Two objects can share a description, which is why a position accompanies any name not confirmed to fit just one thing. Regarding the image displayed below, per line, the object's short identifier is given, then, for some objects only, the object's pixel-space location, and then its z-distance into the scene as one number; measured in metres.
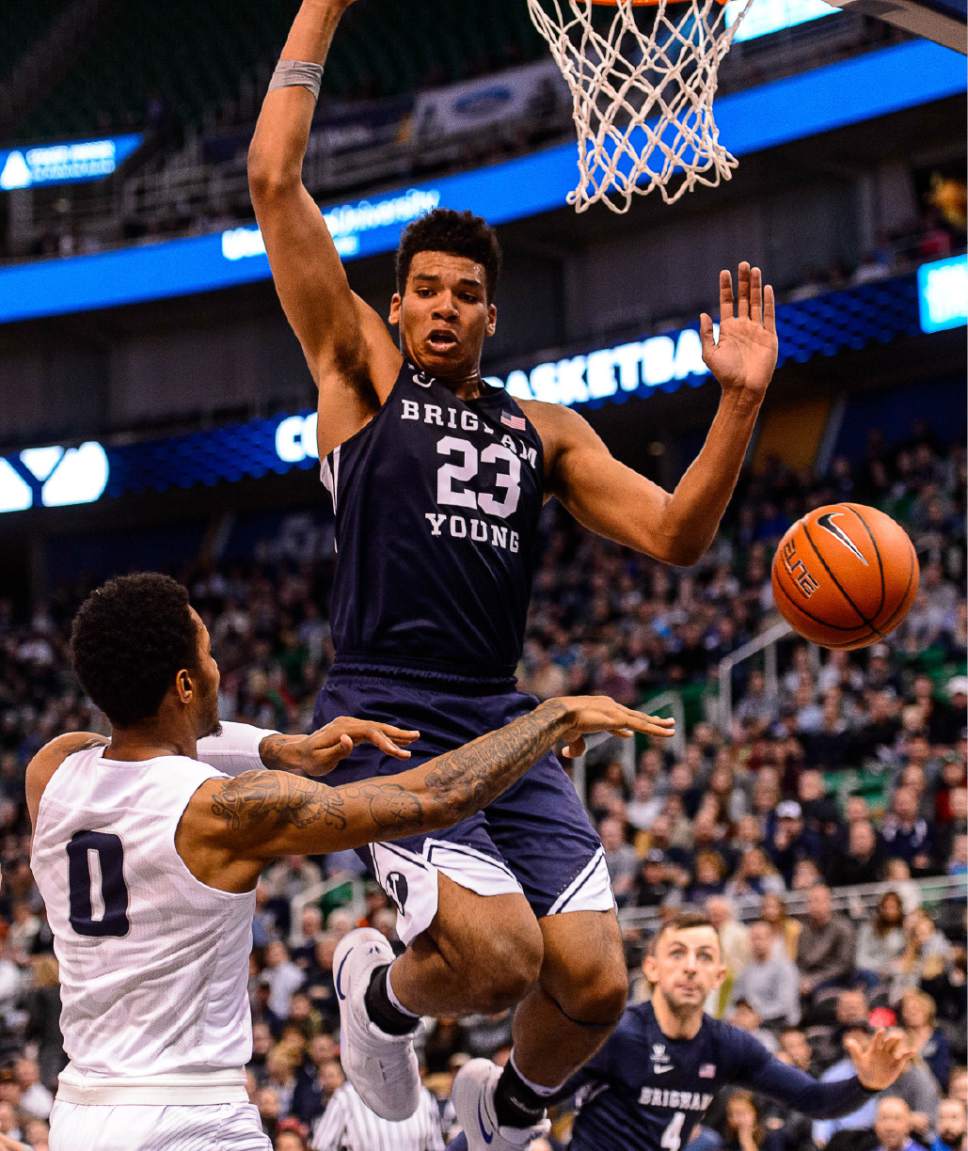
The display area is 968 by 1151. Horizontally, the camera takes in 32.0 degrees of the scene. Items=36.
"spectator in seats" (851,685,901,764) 13.40
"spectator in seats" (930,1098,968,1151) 8.28
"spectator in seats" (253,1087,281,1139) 10.55
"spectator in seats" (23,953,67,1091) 12.82
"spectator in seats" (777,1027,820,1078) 9.05
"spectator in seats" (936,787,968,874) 10.98
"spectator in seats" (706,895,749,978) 10.45
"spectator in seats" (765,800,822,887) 11.73
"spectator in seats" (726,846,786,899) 11.32
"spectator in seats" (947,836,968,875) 10.66
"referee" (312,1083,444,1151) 7.51
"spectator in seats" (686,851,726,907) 11.65
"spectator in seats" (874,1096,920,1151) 7.68
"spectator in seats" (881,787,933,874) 11.10
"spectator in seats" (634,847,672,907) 11.91
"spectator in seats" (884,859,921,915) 10.40
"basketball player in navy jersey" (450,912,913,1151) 6.05
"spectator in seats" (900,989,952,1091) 8.88
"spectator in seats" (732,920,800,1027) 10.15
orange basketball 5.16
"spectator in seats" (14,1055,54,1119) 11.62
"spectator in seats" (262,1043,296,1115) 10.99
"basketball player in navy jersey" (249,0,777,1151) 4.46
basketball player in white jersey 3.65
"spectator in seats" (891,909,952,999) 9.82
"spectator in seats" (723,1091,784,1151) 8.84
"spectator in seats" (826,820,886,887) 11.02
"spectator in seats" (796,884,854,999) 10.22
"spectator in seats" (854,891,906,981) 10.24
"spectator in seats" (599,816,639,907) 12.54
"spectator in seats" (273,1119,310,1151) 9.25
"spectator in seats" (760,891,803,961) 10.52
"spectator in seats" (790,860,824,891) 11.02
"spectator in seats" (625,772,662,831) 13.67
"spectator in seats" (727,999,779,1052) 9.59
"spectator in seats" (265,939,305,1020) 12.48
